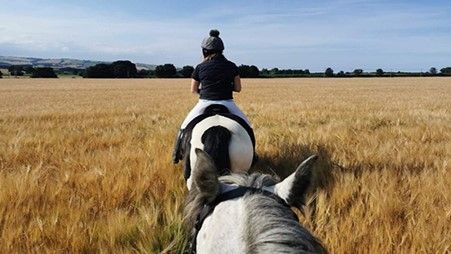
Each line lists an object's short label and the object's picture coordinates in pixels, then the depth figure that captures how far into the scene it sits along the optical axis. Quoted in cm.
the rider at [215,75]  498
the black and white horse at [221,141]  378
